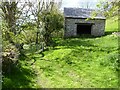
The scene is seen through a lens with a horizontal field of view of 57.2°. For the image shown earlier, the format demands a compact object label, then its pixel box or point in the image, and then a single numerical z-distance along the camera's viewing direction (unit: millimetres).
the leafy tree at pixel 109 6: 7907
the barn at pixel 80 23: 16818
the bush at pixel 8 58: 6646
